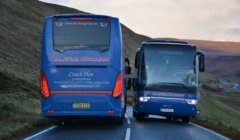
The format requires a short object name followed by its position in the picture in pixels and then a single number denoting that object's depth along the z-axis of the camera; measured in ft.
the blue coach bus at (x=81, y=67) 71.51
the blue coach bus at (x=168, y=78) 87.30
